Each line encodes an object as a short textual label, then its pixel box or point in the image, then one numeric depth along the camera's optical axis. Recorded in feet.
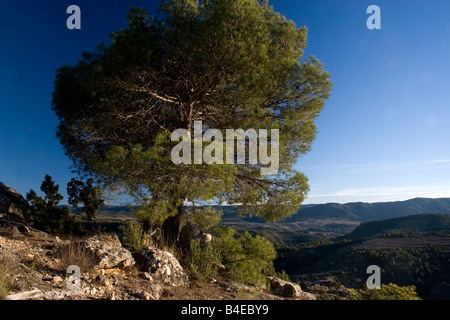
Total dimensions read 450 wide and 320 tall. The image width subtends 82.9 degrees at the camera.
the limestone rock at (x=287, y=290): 23.71
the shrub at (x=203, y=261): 21.27
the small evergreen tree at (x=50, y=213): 30.73
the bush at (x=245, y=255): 24.22
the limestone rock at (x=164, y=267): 18.48
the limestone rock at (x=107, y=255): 16.87
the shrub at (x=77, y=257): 16.08
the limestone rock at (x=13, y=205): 31.39
